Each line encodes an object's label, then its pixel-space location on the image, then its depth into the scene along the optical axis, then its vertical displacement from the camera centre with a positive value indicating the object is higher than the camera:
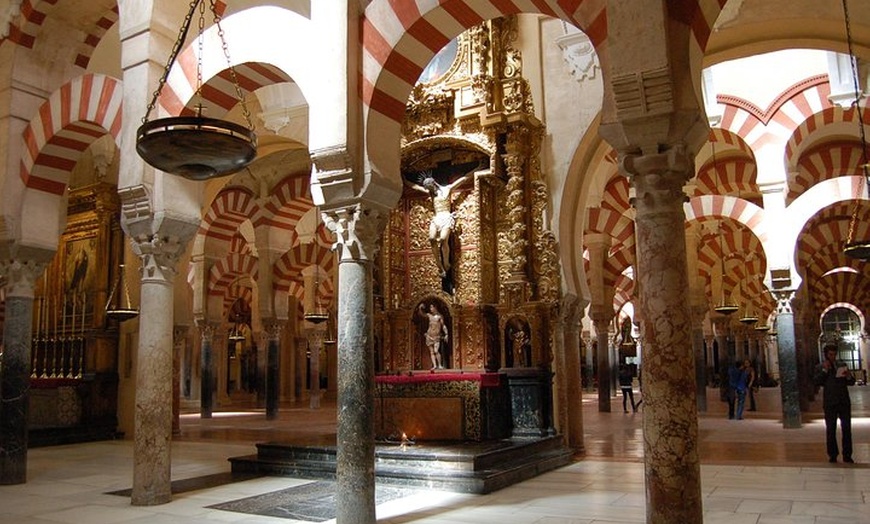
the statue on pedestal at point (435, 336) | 8.04 +0.12
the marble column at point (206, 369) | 13.74 -0.34
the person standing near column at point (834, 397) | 6.56 -0.53
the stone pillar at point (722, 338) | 18.98 +0.08
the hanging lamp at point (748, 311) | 20.25 +0.82
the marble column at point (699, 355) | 13.33 -0.26
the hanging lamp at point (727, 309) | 12.12 +0.53
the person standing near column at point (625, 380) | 13.10 -0.67
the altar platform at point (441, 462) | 5.85 -1.02
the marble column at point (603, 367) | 13.68 -0.46
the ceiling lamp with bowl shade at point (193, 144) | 4.39 +1.29
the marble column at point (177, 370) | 10.40 -0.27
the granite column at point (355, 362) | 4.54 -0.09
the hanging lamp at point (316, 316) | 14.30 +0.65
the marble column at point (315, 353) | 16.84 -0.09
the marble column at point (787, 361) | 9.97 -0.30
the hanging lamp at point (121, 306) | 9.54 +0.66
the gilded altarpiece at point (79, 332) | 9.98 +0.33
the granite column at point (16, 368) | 6.48 -0.11
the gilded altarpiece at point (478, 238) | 7.71 +1.22
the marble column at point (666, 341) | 3.23 +0.00
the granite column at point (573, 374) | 7.91 -0.33
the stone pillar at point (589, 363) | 23.54 -0.65
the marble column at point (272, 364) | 13.05 -0.26
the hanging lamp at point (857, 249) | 8.13 +1.01
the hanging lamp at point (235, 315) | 24.30 +1.21
